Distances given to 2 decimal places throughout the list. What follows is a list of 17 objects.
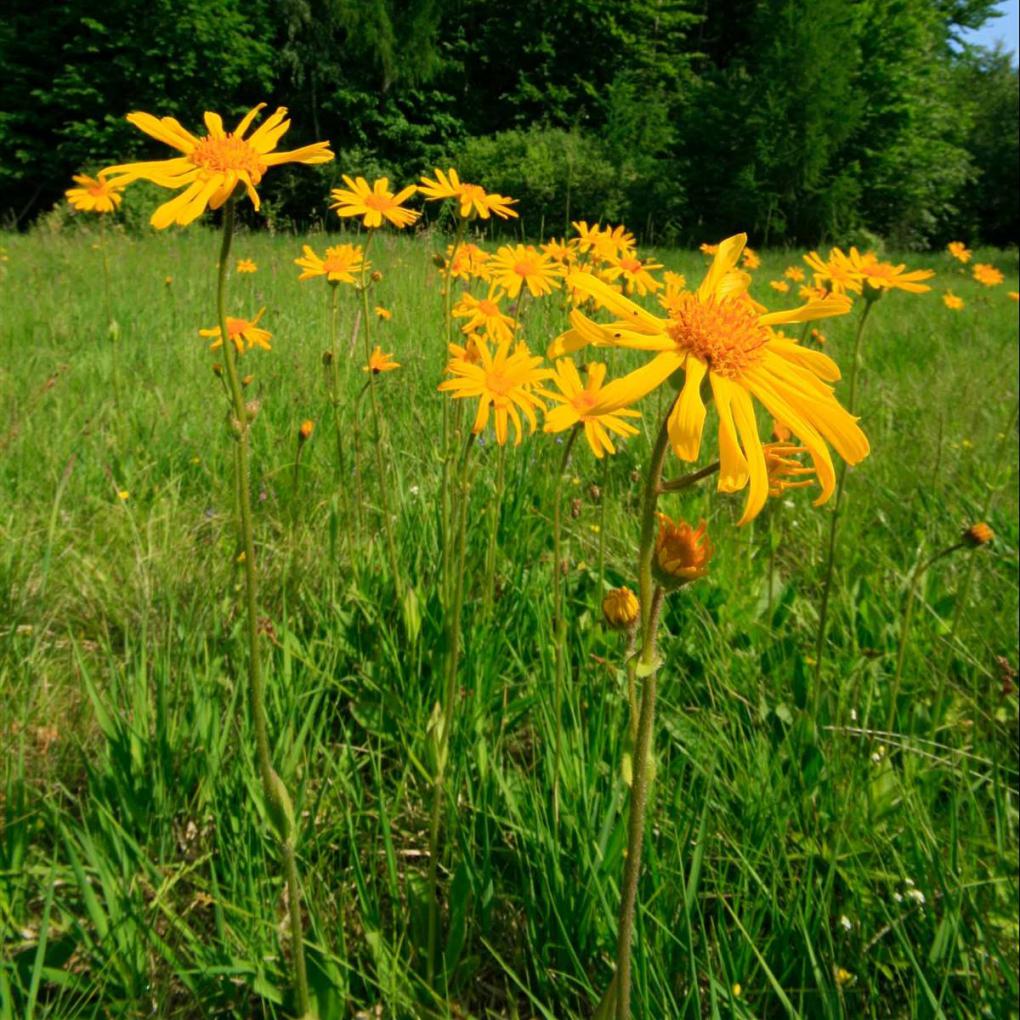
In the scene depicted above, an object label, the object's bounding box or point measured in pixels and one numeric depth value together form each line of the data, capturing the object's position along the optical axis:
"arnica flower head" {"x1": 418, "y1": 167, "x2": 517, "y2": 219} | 0.54
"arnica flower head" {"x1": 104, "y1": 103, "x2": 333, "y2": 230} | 0.29
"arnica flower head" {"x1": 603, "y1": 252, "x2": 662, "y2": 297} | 0.66
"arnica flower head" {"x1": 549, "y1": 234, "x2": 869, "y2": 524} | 0.26
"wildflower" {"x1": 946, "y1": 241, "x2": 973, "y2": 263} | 1.59
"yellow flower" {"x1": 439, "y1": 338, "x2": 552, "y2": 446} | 0.44
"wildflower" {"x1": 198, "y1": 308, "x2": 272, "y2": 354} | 0.58
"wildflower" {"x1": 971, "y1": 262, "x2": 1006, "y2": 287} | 1.62
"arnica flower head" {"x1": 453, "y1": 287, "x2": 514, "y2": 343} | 0.58
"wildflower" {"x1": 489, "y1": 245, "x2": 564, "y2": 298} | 0.62
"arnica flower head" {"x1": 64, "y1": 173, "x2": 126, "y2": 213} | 0.93
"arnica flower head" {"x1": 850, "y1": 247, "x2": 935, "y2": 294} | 0.51
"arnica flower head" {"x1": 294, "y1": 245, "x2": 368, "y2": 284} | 0.57
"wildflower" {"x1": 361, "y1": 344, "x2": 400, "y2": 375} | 0.54
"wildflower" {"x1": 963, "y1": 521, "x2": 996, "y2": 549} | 0.46
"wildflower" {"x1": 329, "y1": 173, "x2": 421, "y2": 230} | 0.51
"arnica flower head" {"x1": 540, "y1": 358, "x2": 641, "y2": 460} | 0.43
